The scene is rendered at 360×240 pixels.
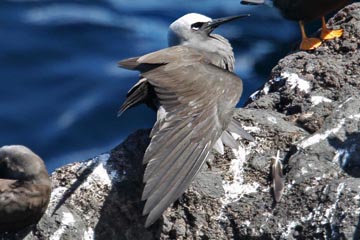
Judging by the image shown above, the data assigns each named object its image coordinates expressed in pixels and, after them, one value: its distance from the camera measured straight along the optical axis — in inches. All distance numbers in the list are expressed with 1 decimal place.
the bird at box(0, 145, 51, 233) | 464.4
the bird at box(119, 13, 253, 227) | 457.7
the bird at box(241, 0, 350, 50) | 645.9
